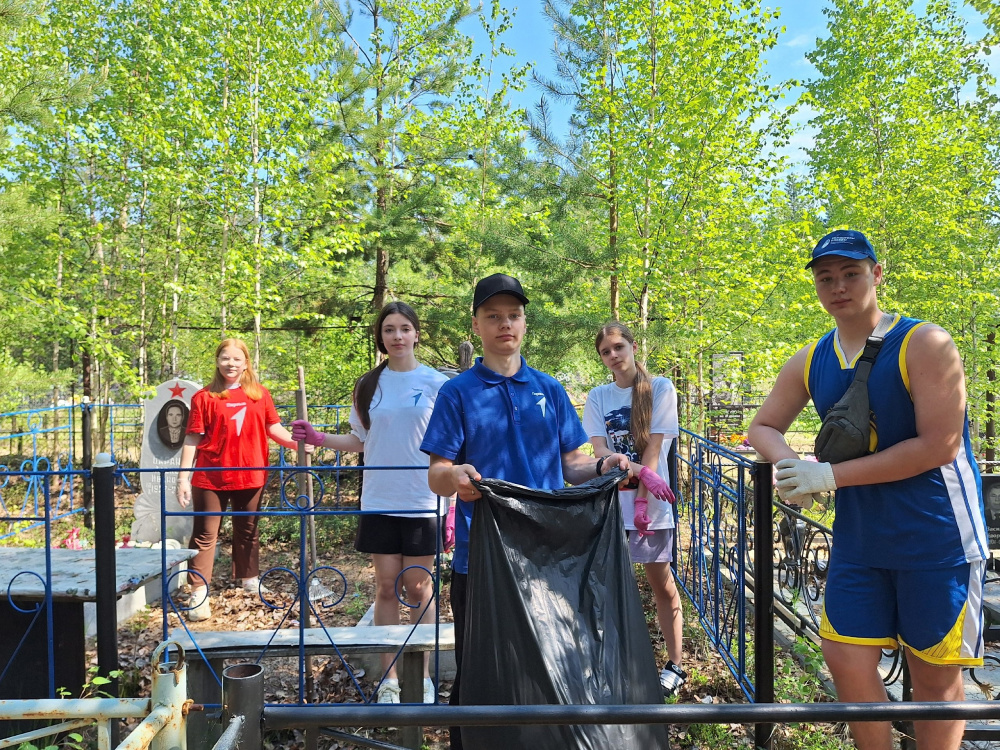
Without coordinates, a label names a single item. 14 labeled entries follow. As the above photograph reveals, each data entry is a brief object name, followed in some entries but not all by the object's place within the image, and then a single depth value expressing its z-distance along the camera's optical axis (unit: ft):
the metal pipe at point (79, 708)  4.13
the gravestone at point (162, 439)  20.99
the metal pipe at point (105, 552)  8.32
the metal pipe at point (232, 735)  3.28
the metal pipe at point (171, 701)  3.95
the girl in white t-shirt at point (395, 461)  9.71
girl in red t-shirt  13.34
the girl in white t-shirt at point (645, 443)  10.31
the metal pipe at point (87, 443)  24.11
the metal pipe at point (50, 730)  5.25
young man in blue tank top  5.82
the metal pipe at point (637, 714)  3.40
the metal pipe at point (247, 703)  3.52
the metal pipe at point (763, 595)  8.79
